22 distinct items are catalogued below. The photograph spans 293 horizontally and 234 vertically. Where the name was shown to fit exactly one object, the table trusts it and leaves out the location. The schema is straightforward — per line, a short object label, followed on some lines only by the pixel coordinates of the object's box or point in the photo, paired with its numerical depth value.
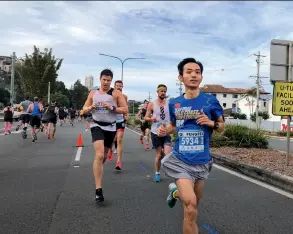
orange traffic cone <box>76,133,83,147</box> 13.51
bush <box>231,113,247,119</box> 79.00
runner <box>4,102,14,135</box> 18.76
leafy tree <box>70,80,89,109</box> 142.00
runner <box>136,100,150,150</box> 12.09
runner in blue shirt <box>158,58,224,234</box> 3.66
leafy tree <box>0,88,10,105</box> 75.56
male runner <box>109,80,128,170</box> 8.54
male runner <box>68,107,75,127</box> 32.35
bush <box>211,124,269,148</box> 12.91
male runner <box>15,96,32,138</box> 16.41
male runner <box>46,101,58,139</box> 16.30
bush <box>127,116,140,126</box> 33.38
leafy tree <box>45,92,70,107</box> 74.50
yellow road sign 8.75
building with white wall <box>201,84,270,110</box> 123.02
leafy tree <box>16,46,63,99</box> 54.69
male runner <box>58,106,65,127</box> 29.08
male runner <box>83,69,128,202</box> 5.61
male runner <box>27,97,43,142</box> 15.04
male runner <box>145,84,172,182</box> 7.10
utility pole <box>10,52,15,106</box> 40.56
